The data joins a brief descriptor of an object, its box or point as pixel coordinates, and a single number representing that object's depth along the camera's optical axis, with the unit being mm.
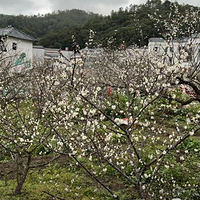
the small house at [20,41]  21727
